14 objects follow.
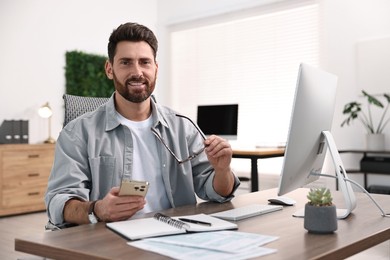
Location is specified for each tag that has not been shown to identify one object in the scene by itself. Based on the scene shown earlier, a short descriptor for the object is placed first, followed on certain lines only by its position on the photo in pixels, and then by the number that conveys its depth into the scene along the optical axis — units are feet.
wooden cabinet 16.24
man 4.96
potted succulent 3.70
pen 3.88
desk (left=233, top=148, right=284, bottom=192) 13.58
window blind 18.42
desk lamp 18.14
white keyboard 4.33
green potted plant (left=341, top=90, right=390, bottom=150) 15.30
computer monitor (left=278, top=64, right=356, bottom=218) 4.17
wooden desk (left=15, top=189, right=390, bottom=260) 3.12
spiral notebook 3.56
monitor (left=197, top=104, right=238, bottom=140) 16.01
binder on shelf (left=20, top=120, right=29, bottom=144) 17.49
